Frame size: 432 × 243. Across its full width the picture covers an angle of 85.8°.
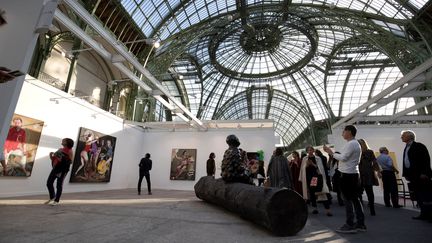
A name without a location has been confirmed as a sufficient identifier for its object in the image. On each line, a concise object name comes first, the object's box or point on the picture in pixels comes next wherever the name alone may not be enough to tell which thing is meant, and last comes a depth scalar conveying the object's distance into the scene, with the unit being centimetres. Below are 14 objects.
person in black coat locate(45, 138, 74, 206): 627
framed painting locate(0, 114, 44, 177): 859
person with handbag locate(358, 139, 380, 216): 623
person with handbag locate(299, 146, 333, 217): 620
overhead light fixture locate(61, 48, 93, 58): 1133
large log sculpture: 380
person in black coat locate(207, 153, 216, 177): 1028
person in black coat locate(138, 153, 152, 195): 1060
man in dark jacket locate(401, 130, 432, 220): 507
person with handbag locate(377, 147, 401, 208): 759
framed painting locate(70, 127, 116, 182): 1193
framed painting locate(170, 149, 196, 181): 1708
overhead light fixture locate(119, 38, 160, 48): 896
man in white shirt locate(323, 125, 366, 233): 409
